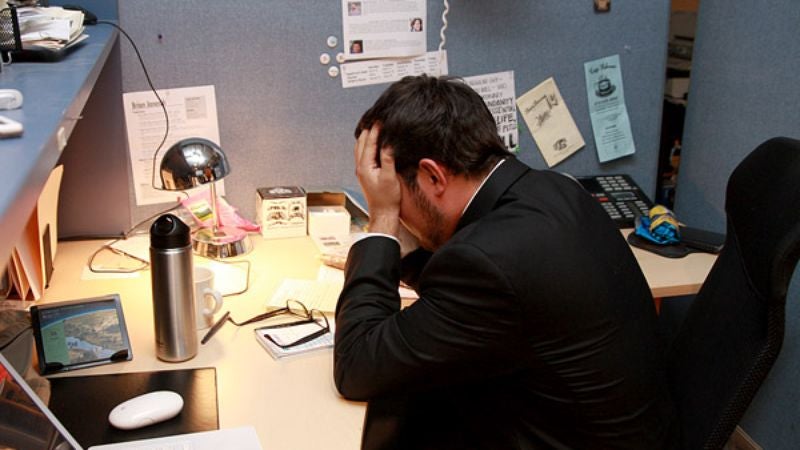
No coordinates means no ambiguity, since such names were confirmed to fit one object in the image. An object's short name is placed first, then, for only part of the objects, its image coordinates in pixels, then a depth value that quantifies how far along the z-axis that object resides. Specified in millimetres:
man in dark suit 1058
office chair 1074
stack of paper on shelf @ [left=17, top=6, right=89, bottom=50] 1240
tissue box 1829
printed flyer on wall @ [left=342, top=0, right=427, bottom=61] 1840
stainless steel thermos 1193
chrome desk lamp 1497
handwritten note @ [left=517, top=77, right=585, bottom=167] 2035
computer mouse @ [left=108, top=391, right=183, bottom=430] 1073
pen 1363
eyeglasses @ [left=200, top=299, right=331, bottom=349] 1368
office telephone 2006
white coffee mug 1354
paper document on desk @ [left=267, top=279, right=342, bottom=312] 1486
